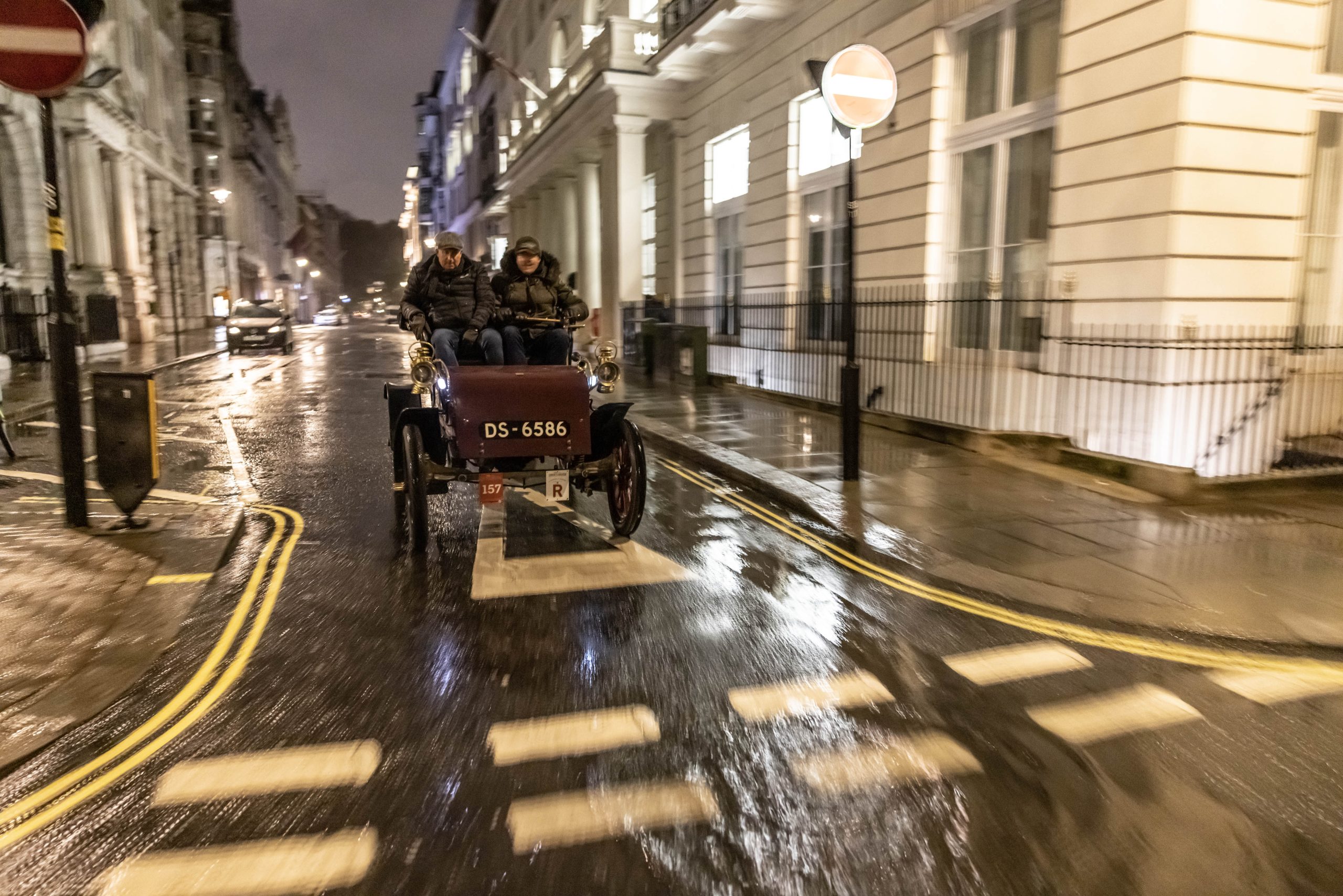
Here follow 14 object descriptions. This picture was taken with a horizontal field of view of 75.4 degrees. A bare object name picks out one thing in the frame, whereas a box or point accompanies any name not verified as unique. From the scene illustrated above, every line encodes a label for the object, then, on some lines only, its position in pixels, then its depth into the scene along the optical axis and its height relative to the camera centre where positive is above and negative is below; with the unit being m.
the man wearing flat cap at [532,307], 7.15 +0.16
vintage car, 5.90 -0.77
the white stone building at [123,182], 26.41 +5.51
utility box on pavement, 17.70 -0.56
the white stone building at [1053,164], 8.14 +1.94
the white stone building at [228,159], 57.22 +12.31
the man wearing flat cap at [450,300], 6.99 +0.23
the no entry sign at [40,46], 5.69 +1.85
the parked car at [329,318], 77.56 +0.81
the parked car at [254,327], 29.98 +0.01
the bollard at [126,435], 6.42 -0.80
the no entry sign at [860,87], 7.58 +2.11
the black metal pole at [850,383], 8.00 -0.53
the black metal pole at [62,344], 6.06 -0.11
